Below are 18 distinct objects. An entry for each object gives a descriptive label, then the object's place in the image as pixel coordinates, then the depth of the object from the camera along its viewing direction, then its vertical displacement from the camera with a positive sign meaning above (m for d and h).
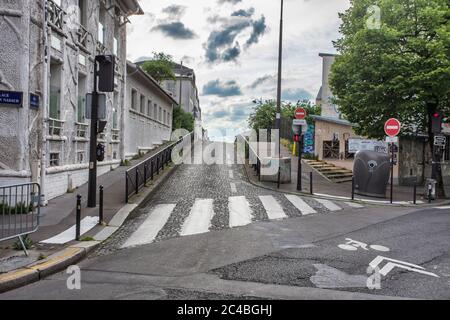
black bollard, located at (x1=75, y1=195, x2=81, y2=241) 7.74 -1.30
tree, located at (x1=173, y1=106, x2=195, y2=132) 44.75 +3.53
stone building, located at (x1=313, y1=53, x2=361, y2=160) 24.81 +1.08
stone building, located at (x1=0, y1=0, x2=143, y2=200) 10.45 +1.76
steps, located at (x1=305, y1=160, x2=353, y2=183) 21.64 -0.95
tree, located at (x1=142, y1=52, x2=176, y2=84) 38.28 +7.67
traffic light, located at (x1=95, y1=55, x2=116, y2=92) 10.91 +1.99
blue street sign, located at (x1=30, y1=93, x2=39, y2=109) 10.70 +1.22
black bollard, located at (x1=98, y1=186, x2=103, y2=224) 9.27 -1.39
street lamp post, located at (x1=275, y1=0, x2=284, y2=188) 18.95 +3.38
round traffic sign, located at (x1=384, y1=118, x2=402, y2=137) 15.59 +1.06
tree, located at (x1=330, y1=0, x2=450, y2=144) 16.12 +3.74
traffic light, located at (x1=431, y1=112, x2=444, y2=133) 16.77 +1.39
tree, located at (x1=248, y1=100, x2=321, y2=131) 45.47 +4.63
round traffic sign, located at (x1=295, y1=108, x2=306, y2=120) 17.14 +1.63
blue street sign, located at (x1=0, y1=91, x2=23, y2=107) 10.30 +1.23
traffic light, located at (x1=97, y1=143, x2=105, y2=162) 10.89 -0.08
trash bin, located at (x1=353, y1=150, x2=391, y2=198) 16.48 -0.72
